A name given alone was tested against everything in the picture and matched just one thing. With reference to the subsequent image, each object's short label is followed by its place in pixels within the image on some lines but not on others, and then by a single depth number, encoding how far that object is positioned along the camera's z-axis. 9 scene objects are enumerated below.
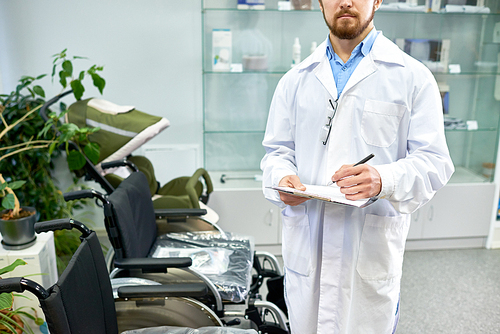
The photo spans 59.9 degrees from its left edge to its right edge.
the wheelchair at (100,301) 1.10
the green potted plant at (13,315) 1.48
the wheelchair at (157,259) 1.77
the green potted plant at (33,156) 2.79
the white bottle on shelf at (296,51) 3.14
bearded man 1.37
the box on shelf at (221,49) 3.11
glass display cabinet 3.18
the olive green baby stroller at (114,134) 2.46
